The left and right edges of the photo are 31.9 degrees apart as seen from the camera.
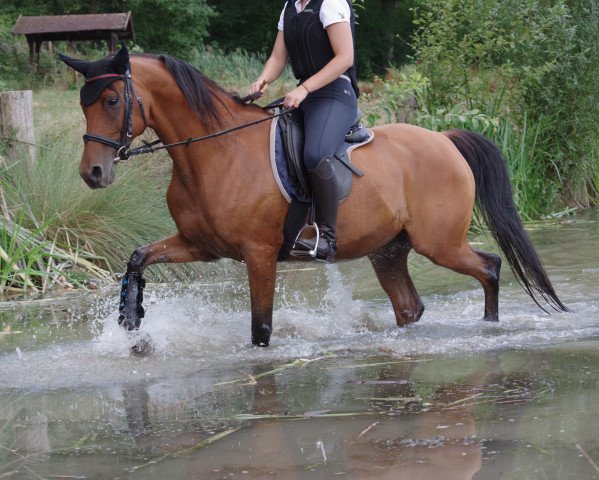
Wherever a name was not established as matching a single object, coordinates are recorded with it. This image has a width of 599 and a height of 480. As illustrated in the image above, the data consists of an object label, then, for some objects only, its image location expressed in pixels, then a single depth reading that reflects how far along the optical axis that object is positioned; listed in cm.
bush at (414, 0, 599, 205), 1302
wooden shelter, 2630
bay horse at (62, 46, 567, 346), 643
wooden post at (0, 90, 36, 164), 1038
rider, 673
